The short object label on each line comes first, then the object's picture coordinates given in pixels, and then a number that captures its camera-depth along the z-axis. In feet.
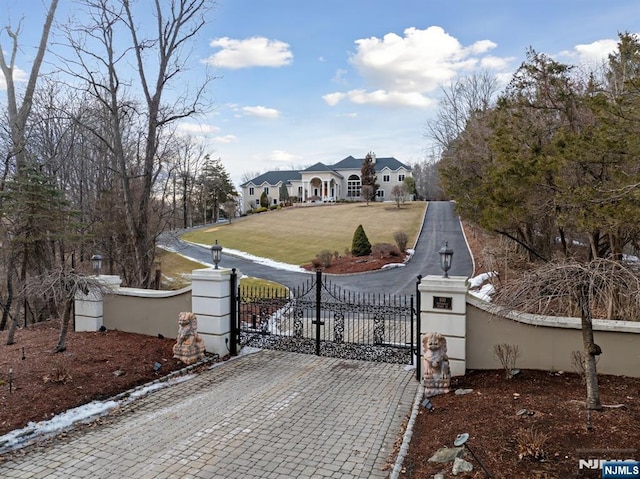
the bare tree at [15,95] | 41.57
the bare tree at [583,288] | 14.90
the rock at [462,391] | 20.11
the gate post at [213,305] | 28.71
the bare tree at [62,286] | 25.53
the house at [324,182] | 215.31
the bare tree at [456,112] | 97.09
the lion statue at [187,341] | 27.09
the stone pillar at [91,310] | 33.12
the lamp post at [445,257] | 22.88
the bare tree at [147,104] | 42.09
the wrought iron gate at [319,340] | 27.55
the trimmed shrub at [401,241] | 89.03
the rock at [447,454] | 14.03
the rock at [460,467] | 13.00
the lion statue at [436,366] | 20.88
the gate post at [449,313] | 22.61
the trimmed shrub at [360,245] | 86.43
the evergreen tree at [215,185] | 188.75
